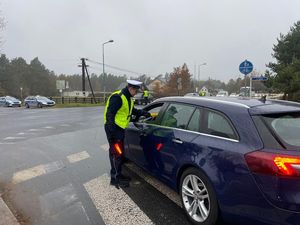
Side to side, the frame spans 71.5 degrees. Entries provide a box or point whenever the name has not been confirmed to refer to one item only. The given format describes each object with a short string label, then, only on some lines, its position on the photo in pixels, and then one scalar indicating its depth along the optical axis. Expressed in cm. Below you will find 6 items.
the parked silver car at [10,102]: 2950
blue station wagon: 185
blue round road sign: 907
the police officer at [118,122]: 319
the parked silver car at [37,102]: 2518
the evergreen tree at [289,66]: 1434
